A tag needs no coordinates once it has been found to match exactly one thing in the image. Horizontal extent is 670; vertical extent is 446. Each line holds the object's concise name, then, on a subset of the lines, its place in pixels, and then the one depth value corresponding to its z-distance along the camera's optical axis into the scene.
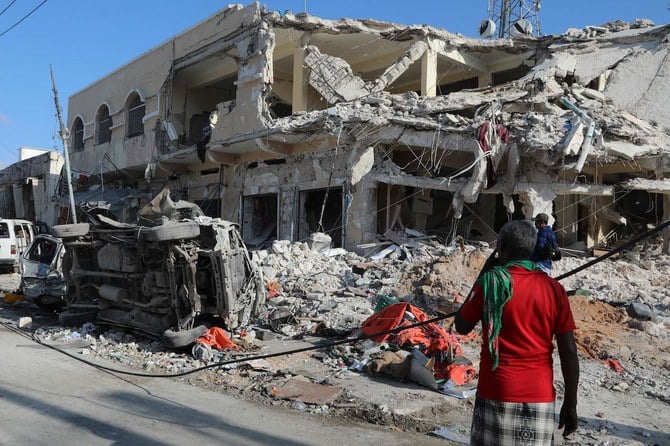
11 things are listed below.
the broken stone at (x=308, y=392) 5.17
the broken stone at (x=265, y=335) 7.69
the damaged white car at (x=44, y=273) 10.33
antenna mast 21.00
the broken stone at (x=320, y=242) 12.78
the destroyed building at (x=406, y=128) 11.26
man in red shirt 2.42
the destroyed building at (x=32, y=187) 23.95
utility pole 17.19
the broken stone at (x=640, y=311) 8.14
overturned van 6.90
